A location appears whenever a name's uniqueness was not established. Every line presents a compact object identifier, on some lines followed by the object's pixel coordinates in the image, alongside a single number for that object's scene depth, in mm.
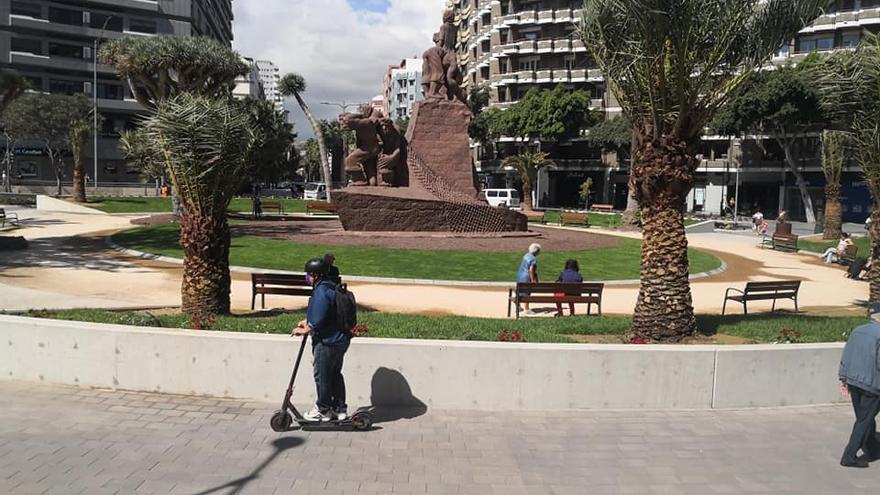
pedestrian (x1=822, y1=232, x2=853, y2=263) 23391
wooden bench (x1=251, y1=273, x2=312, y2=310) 11711
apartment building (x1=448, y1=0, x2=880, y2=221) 51344
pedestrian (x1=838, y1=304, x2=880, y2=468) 5539
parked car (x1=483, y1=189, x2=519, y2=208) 52094
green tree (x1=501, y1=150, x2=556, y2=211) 49344
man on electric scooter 5926
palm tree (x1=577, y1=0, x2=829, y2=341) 8484
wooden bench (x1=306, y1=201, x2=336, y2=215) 40875
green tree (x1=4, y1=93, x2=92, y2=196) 49531
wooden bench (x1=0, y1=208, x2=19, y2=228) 26080
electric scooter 5988
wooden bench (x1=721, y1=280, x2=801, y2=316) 12094
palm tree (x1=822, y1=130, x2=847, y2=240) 31797
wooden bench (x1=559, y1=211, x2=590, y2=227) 38562
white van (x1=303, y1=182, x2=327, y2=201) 60091
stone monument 22750
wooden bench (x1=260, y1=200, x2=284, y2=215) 38172
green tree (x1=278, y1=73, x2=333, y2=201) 53375
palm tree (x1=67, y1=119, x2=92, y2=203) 40000
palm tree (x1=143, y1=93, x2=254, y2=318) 9445
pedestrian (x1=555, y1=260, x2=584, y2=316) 12375
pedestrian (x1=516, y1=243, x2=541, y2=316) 12547
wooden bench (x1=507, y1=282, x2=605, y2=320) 11336
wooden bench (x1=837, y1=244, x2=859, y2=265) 23070
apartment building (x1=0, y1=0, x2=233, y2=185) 61219
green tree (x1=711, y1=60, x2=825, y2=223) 44906
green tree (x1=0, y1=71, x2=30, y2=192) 21300
